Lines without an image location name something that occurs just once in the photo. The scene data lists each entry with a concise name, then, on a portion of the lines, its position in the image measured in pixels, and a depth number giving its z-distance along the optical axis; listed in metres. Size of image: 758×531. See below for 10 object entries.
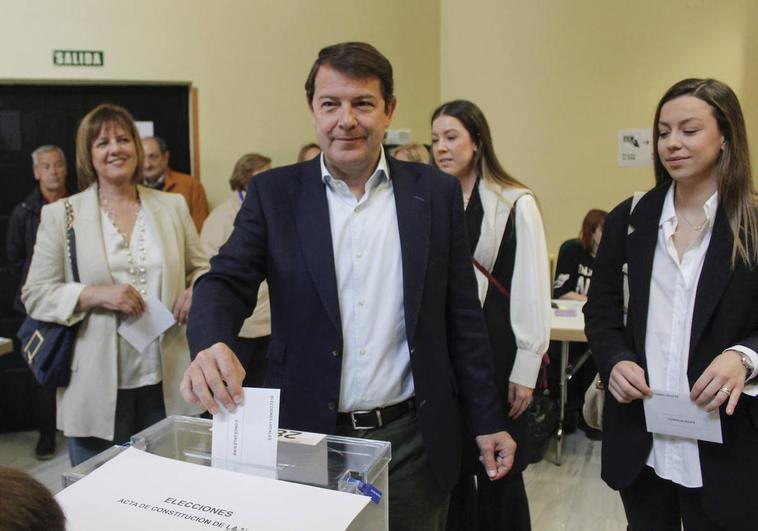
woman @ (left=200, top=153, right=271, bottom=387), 3.29
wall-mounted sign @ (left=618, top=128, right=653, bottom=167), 5.68
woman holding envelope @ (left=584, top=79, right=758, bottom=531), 1.55
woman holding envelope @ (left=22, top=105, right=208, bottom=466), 2.24
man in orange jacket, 4.54
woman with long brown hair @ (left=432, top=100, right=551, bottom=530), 2.17
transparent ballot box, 0.94
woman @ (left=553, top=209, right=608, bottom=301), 4.70
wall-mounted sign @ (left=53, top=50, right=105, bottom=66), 4.49
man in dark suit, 1.41
